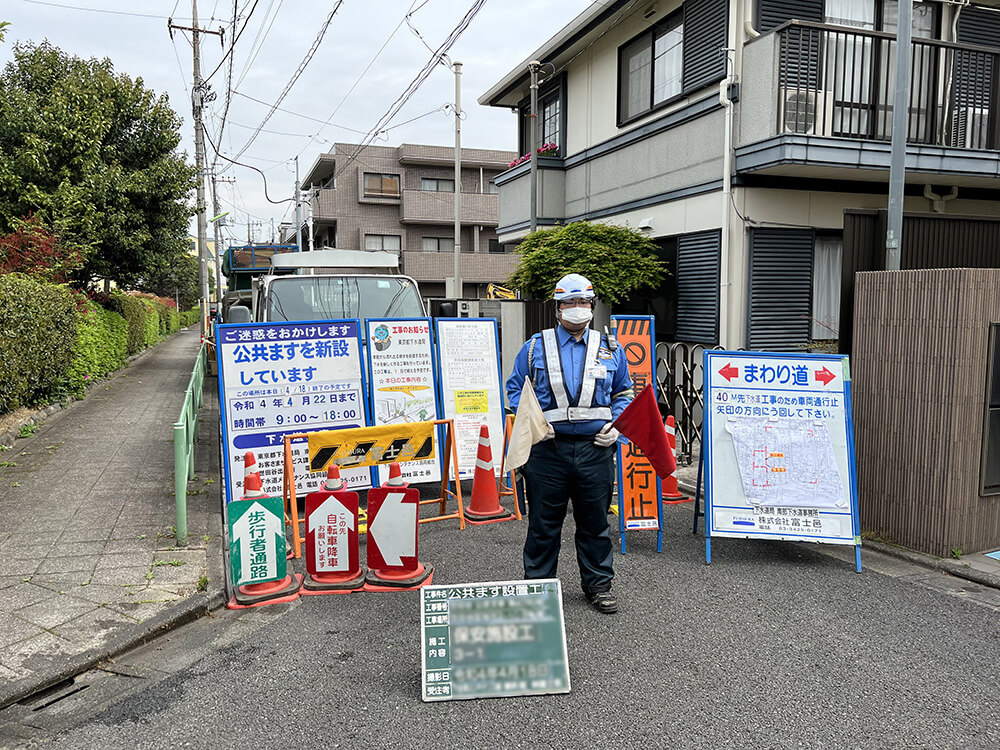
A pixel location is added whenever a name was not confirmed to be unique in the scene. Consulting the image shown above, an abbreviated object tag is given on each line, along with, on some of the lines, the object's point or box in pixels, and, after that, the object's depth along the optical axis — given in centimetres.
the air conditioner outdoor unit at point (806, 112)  873
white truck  912
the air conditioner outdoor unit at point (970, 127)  973
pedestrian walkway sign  471
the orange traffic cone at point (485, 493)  666
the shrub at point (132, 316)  1881
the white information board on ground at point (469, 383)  743
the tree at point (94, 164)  1403
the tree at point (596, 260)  1040
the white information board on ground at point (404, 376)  717
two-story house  879
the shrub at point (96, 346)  1271
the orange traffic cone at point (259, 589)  471
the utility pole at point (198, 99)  2414
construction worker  450
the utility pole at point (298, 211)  3479
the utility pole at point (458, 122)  2159
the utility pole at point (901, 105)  656
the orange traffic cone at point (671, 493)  704
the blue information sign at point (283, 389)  641
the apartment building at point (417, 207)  3609
